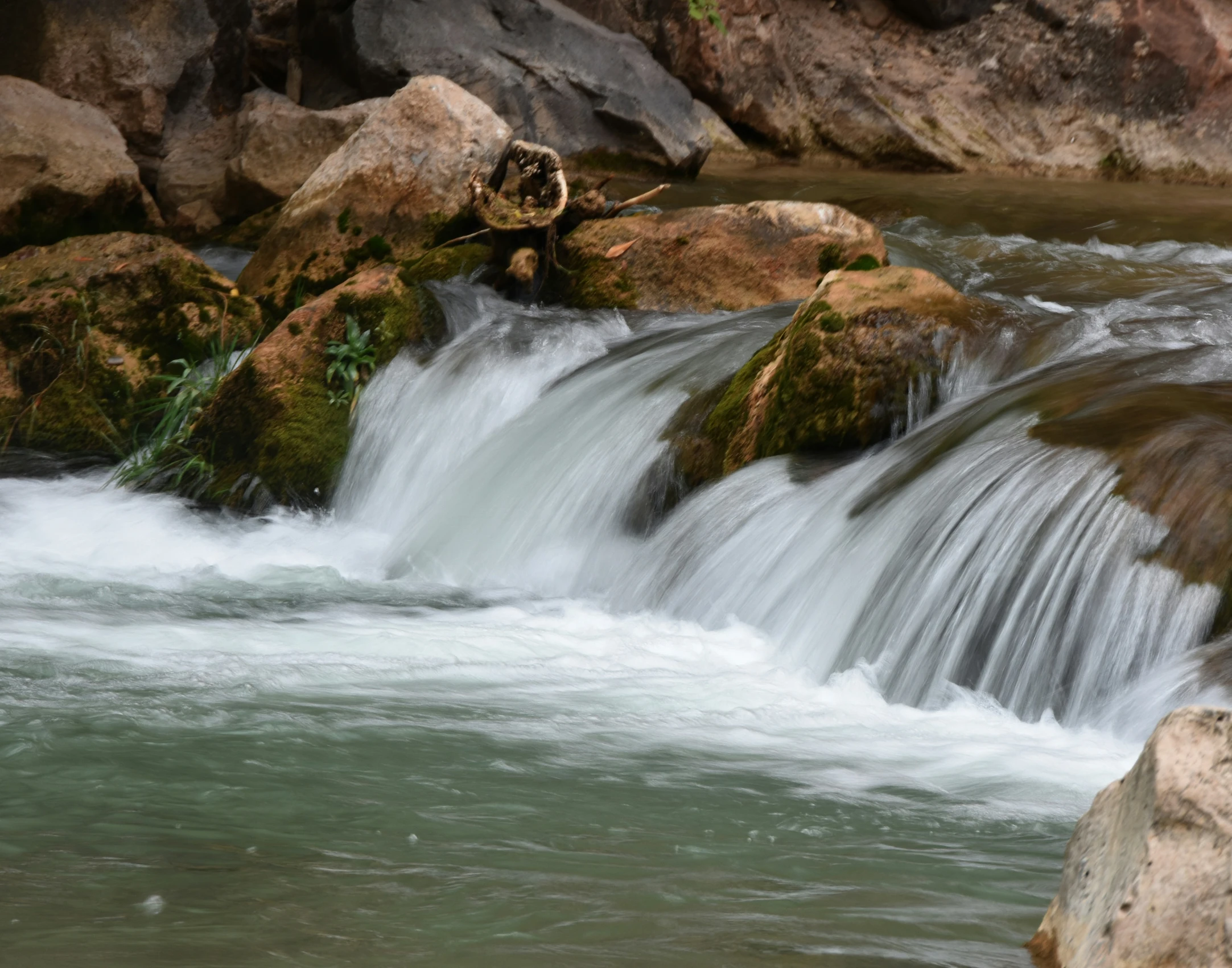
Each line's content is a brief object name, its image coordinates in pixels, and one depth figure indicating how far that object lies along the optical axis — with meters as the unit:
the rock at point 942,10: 28.23
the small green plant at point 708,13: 24.16
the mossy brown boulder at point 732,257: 13.69
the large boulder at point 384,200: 14.65
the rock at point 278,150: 18.16
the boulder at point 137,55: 19.73
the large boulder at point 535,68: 21.81
